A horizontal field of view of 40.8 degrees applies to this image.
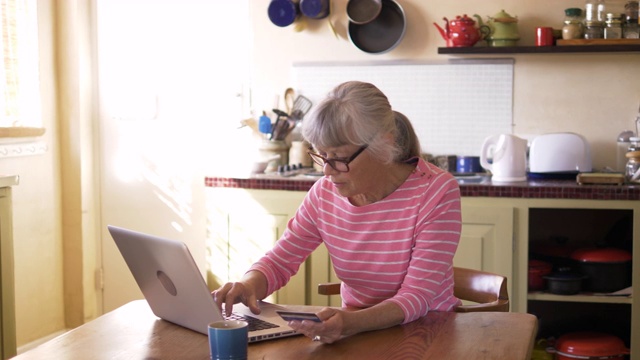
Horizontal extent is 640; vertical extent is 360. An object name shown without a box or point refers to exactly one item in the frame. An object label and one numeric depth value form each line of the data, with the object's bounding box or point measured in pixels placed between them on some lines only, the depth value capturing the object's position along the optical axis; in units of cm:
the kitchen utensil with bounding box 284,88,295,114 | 422
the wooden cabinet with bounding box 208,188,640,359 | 347
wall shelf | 371
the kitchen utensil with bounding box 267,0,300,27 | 411
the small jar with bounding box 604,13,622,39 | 374
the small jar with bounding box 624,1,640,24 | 373
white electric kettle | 367
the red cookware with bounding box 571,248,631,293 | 347
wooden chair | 223
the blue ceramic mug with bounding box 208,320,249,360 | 151
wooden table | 166
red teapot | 384
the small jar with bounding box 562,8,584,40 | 376
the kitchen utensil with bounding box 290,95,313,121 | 422
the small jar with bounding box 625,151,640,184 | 353
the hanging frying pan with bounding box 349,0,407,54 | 404
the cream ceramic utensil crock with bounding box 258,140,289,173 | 410
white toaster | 375
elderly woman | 198
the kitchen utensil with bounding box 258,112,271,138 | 412
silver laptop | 171
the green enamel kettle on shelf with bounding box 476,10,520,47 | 380
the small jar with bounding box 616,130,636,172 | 380
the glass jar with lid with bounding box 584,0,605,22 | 378
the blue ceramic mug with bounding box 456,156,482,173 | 399
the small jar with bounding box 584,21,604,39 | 376
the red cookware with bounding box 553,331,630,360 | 344
